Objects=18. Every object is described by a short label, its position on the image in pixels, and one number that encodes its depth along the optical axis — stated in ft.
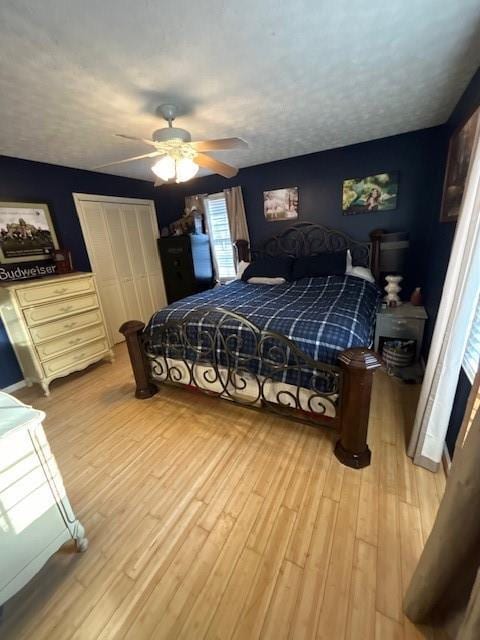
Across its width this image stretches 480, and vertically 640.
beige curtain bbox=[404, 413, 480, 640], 2.38
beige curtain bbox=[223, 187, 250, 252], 12.69
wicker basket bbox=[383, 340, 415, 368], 8.27
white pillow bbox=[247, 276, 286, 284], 10.59
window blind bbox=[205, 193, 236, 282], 13.69
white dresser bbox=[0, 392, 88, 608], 3.14
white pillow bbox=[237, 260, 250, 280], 12.09
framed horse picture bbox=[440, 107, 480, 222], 5.79
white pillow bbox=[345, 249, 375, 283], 9.88
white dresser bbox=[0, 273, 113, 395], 8.29
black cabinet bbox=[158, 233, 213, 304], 13.25
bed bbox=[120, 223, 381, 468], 5.25
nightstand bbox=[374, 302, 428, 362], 8.39
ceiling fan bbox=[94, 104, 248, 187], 5.97
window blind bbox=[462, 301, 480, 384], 4.22
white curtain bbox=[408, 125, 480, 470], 3.88
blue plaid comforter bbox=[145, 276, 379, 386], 5.67
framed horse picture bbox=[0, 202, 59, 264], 8.99
